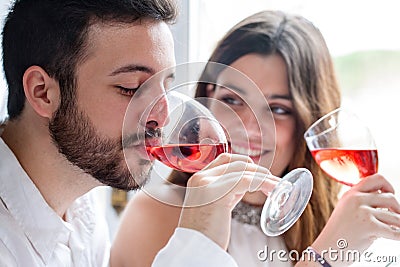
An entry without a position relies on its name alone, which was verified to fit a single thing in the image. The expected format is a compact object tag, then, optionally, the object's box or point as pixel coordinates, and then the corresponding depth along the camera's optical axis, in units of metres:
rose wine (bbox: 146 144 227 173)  0.99
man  1.08
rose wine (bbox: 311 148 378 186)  1.18
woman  1.40
